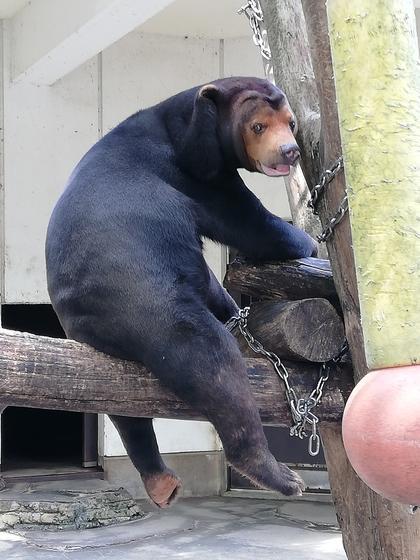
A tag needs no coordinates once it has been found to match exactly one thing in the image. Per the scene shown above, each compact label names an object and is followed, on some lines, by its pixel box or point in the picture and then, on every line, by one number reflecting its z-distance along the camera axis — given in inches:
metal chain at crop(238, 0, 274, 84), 262.7
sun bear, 192.1
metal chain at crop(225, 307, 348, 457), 206.4
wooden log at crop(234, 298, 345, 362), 216.4
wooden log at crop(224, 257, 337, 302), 228.2
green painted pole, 69.9
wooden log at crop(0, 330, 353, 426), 176.9
